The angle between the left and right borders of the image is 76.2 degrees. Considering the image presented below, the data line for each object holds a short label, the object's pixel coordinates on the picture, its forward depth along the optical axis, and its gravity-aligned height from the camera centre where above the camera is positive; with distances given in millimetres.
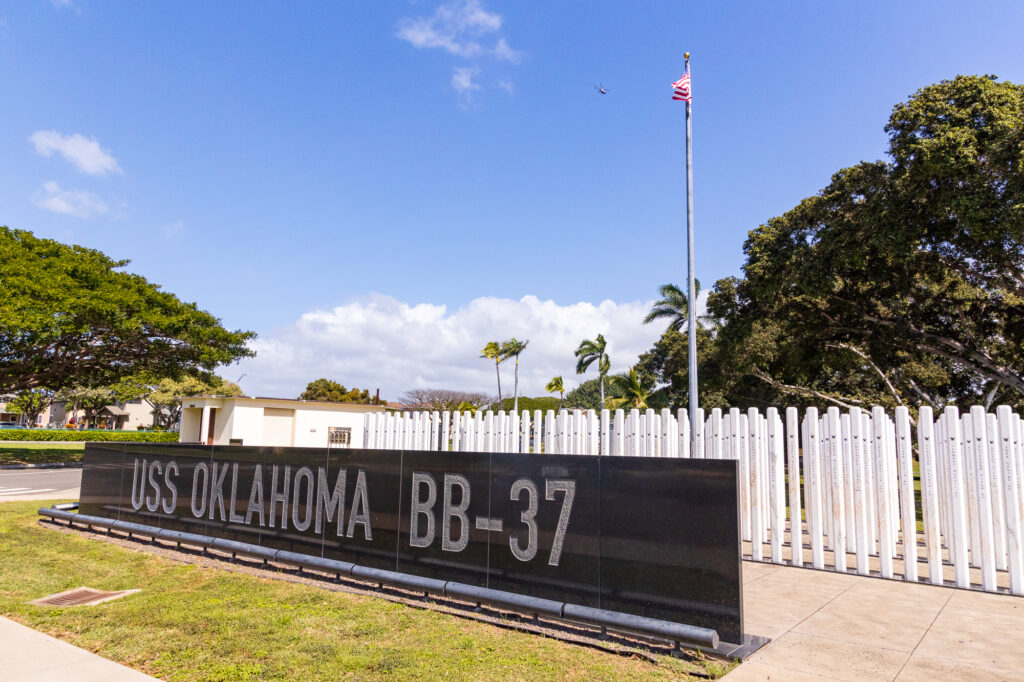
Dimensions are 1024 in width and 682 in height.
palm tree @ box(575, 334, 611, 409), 49938 +5672
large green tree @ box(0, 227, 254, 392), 25156 +3749
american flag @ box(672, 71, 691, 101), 17938 +9274
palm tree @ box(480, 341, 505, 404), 60219 +6662
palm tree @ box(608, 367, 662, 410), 50938 +2797
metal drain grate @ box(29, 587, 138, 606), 6531 -1861
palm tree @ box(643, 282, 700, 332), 38844 +7199
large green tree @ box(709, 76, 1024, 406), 14602 +4734
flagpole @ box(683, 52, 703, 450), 15922 +3461
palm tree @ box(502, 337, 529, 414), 59688 +7012
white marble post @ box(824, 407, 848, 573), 8445 -751
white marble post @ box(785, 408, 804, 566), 8852 -1049
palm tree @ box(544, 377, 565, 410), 62906 +3826
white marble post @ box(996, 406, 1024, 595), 7234 -746
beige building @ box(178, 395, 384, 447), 36656 -64
